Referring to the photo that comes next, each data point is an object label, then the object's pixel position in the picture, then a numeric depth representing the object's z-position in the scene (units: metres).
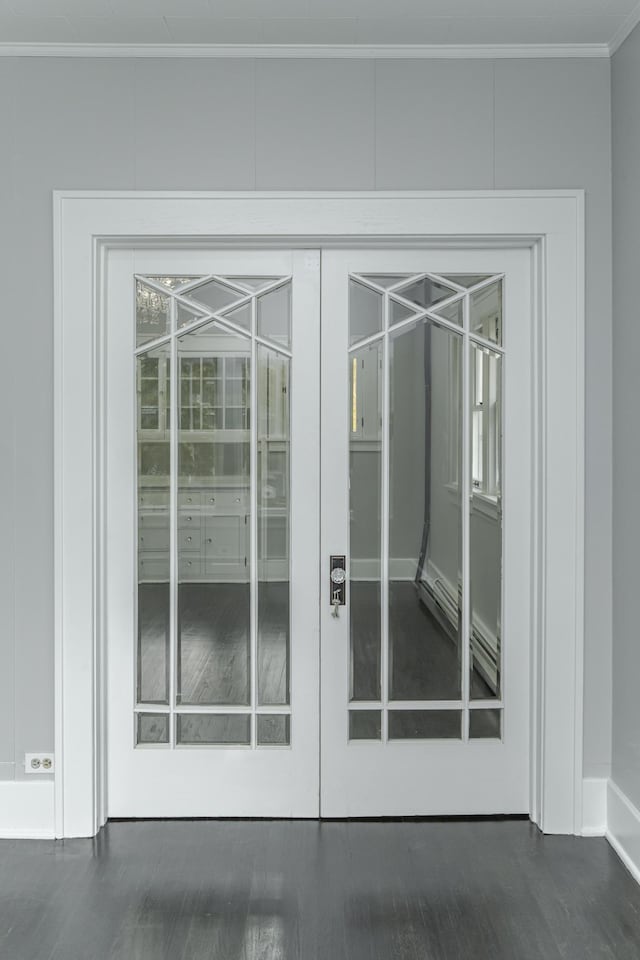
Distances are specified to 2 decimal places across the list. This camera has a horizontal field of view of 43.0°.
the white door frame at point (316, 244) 2.81
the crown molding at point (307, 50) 2.77
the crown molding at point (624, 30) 2.57
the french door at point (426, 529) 2.94
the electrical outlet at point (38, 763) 2.86
